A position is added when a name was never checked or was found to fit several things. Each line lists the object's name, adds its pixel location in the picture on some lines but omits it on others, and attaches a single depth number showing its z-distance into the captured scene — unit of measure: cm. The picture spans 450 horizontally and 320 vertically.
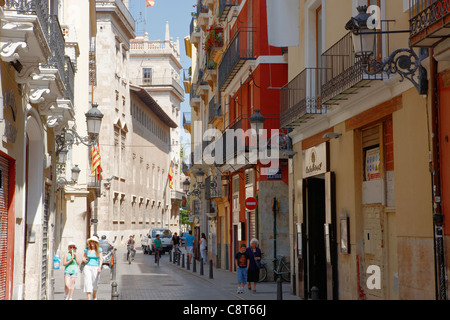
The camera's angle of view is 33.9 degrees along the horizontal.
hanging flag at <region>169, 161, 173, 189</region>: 8212
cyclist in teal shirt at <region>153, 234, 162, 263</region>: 3567
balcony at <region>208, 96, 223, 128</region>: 3386
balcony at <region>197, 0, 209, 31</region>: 4178
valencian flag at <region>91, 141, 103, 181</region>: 4022
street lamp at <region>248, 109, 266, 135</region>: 1962
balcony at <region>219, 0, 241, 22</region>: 2948
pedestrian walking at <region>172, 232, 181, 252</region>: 4418
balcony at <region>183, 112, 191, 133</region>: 5472
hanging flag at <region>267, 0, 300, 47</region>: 1767
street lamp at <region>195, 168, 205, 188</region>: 3827
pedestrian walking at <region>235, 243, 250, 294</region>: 2042
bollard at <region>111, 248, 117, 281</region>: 2272
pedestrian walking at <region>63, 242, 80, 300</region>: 1747
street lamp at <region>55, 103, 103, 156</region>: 1778
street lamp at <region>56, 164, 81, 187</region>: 3393
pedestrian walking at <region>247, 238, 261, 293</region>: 2044
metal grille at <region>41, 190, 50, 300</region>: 1697
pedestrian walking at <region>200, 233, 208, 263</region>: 3766
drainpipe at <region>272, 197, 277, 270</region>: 2260
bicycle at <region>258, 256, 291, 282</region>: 2336
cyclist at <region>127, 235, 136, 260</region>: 3785
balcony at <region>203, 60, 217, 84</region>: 3637
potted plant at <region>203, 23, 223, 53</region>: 3309
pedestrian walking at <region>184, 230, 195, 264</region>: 4050
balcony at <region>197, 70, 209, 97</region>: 4113
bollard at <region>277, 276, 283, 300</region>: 1562
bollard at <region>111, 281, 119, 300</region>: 1413
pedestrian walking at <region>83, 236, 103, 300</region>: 1630
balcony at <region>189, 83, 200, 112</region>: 4648
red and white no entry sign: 2248
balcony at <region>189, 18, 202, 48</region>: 4789
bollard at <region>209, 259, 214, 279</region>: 2636
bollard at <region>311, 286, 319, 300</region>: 1273
